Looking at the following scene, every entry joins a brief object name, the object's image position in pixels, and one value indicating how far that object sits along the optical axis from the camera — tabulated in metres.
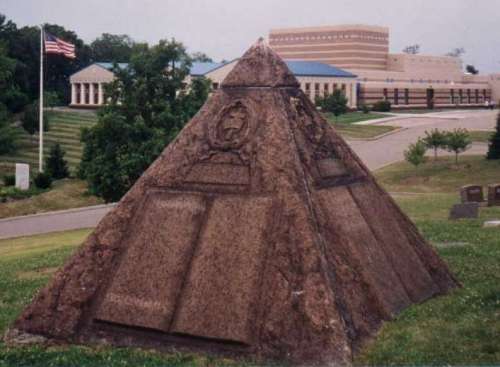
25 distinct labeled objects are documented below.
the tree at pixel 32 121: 51.00
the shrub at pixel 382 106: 80.88
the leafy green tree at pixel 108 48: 80.69
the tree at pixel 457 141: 39.69
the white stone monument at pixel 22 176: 36.94
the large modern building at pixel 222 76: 69.31
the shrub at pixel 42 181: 37.84
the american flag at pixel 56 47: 36.41
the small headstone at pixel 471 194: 23.73
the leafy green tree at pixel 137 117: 26.08
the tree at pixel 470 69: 117.56
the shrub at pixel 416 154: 38.53
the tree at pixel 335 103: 61.22
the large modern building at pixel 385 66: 90.62
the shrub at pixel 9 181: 38.47
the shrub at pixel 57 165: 41.00
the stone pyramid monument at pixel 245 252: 6.65
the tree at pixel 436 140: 40.38
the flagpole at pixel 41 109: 39.44
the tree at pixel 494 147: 39.81
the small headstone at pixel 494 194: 23.31
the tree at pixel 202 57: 114.06
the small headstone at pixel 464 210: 19.53
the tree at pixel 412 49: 110.91
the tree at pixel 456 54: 109.69
